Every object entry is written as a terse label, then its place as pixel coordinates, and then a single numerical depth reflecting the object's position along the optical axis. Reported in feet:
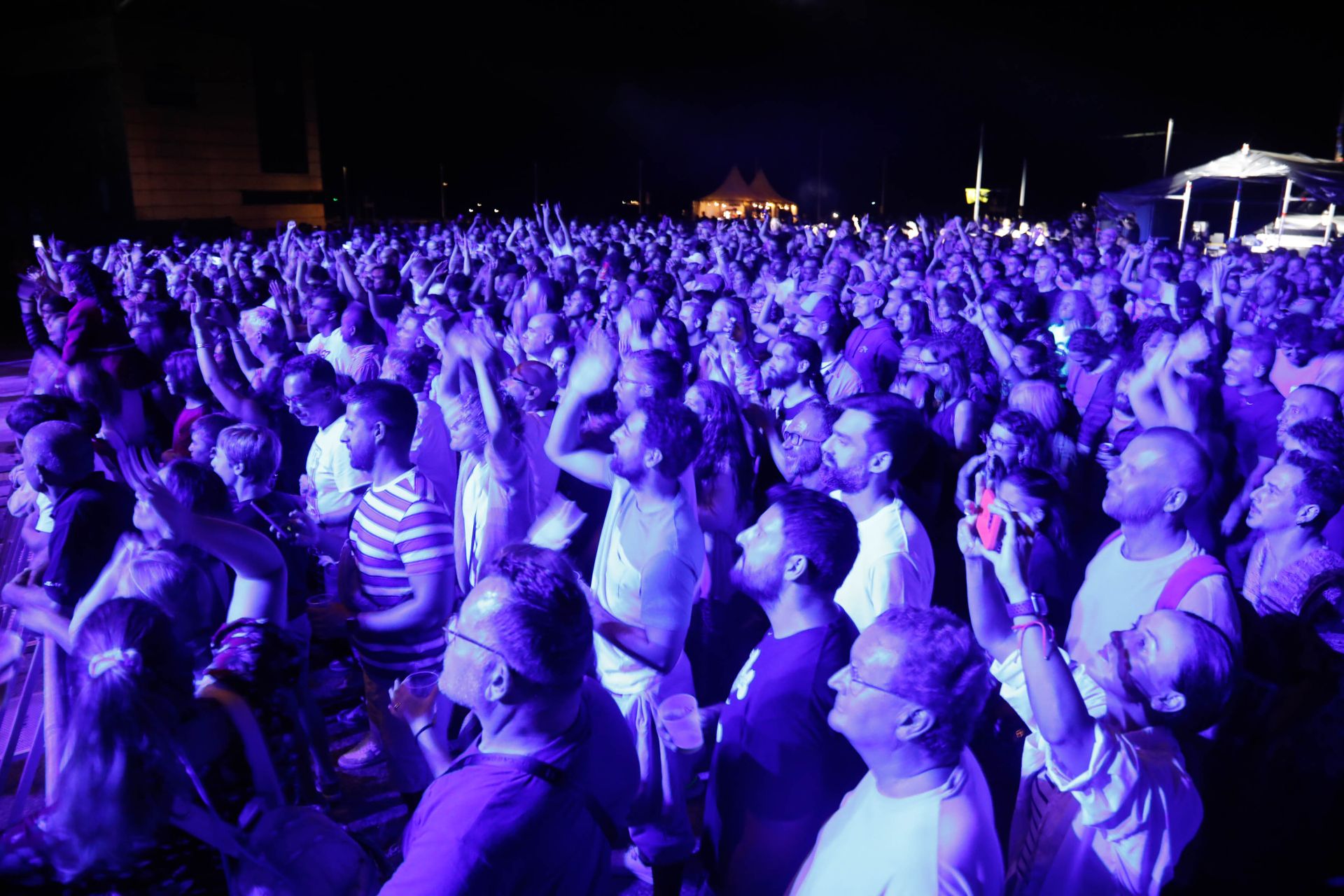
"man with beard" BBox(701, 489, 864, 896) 6.58
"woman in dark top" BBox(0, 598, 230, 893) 4.50
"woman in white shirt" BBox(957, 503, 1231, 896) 5.34
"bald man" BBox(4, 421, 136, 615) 8.67
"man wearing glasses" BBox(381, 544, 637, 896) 4.52
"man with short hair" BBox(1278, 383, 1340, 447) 11.79
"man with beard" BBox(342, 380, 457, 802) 8.80
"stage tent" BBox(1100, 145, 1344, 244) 51.90
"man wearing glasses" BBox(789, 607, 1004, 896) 4.83
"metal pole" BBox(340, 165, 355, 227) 103.19
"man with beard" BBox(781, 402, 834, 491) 11.36
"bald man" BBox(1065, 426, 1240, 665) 7.79
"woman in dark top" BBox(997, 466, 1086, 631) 9.78
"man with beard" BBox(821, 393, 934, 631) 8.09
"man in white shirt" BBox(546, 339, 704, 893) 7.74
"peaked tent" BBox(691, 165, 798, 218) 101.30
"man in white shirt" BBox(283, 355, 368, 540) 12.35
